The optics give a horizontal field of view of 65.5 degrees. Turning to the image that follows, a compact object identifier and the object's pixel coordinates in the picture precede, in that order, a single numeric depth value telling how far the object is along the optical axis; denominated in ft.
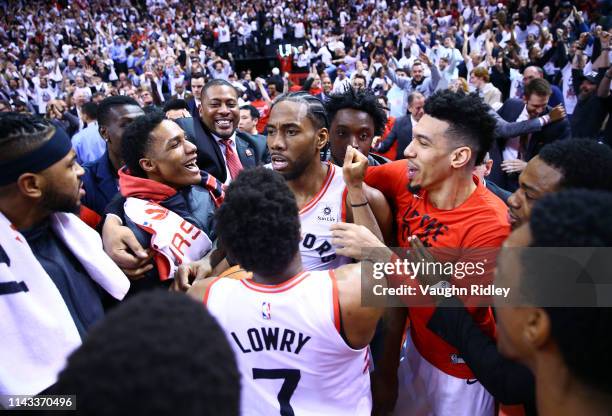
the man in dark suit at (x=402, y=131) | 17.74
